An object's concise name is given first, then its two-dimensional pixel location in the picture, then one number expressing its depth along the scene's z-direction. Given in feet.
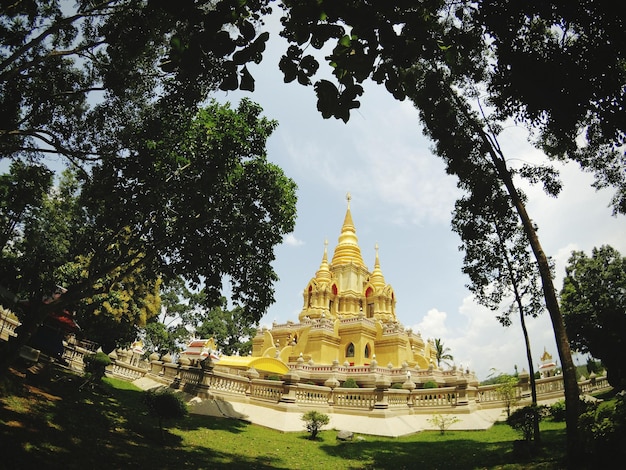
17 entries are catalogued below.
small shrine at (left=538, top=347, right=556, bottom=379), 75.87
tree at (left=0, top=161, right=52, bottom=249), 64.51
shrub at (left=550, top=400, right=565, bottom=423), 41.86
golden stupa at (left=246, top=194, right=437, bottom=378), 107.34
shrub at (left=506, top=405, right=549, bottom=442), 30.22
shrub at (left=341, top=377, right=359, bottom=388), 69.69
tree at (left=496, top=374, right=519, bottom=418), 49.78
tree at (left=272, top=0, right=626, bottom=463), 12.11
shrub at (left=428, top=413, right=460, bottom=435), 46.35
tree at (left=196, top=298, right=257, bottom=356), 145.18
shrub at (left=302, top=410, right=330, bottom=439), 41.39
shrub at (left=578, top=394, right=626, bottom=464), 18.31
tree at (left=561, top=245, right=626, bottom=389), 60.13
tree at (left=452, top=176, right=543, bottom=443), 44.26
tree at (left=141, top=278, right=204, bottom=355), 131.44
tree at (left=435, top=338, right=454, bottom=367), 160.00
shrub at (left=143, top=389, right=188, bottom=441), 34.09
